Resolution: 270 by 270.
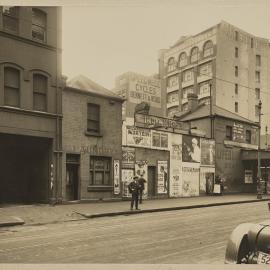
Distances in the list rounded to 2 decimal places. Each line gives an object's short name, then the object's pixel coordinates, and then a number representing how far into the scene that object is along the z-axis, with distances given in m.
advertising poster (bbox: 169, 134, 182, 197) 26.59
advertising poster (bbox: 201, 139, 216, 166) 29.50
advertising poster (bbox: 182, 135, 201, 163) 27.77
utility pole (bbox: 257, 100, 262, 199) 25.83
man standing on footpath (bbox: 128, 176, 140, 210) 17.84
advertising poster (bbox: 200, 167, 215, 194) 29.22
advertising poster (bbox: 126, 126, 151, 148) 23.61
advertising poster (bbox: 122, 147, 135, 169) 23.08
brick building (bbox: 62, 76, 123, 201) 20.08
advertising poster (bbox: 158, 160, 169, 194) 25.52
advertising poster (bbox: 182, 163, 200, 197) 27.50
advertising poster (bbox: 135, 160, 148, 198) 23.88
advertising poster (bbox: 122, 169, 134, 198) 22.84
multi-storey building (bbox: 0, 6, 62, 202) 17.41
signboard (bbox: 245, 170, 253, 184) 33.62
